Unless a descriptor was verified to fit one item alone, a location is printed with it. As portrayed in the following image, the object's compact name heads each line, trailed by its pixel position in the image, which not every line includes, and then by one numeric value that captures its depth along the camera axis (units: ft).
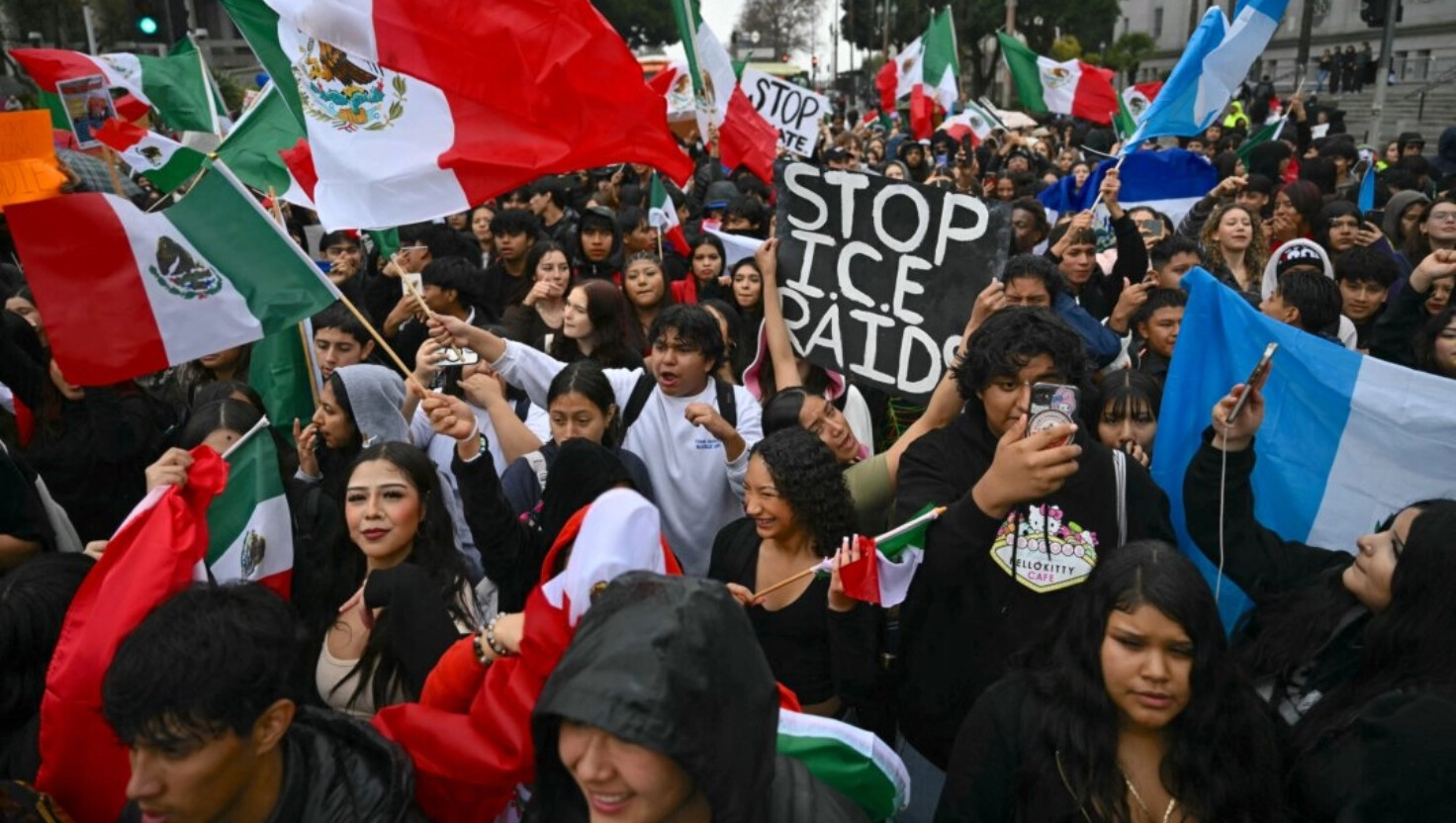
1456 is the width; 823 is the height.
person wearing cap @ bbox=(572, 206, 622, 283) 26.32
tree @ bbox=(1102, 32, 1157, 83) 144.56
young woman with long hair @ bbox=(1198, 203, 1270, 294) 23.07
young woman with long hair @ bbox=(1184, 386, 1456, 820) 7.16
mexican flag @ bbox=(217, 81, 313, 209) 18.75
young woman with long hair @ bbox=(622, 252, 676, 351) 21.08
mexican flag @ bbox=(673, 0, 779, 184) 26.30
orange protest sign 21.54
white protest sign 33.68
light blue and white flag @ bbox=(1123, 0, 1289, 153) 23.86
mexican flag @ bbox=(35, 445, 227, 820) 7.74
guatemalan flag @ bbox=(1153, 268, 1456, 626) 10.68
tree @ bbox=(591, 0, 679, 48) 212.84
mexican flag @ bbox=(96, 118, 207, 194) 26.35
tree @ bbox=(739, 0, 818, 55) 320.09
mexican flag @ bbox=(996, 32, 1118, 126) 47.93
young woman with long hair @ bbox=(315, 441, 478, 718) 9.36
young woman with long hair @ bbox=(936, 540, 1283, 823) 7.82
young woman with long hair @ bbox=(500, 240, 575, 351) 20.72
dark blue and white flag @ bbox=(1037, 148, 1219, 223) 28.48
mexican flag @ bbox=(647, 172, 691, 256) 26.86
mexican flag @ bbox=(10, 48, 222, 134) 27.20
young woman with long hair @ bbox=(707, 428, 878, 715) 11.12
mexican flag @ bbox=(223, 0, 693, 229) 14.10
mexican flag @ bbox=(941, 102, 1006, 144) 52.39
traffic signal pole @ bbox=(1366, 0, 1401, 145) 48.74
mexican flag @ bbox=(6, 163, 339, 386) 11.90
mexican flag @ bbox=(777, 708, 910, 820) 7.63
